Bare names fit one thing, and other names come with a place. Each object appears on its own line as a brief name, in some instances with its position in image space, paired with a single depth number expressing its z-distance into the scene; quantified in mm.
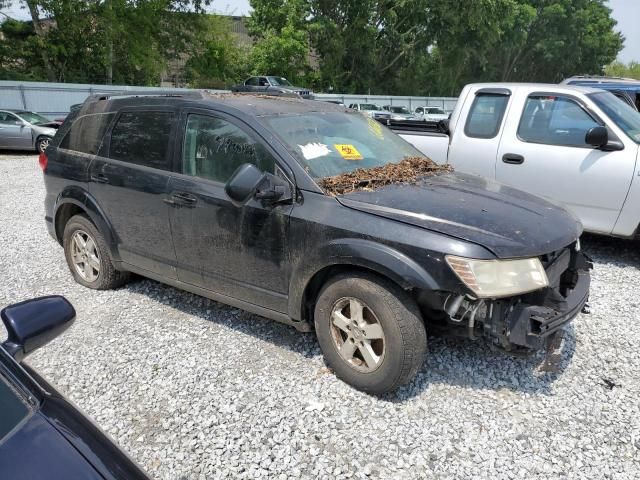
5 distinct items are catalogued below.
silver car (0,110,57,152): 14984
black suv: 2822
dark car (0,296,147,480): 1389
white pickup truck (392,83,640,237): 5086
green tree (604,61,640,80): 66812
